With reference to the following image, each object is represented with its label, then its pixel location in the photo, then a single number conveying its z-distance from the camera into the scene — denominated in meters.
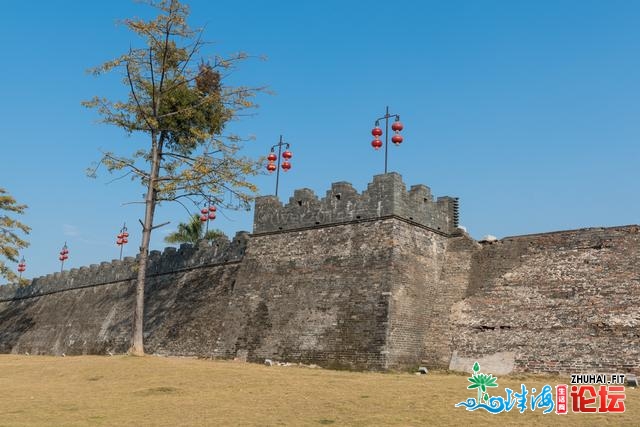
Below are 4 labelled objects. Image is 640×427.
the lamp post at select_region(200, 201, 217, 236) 37.11
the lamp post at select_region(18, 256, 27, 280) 57.69
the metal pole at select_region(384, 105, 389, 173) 24.42
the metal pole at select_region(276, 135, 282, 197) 28.50
